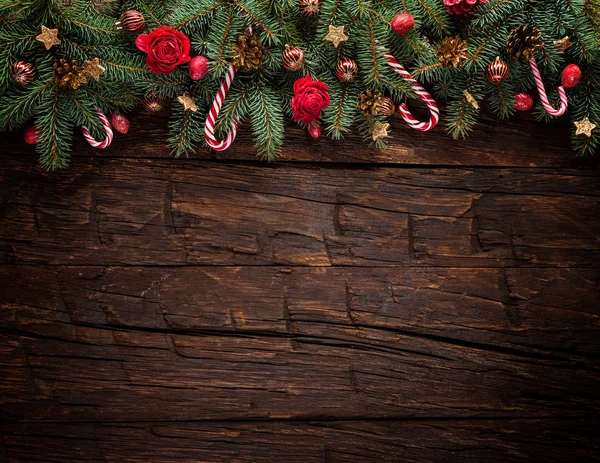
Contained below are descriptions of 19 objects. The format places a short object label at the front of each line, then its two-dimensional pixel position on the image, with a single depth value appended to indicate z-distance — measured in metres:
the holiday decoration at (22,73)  0.99
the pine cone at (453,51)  1.04
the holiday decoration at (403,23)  1.01
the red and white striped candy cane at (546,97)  1.10
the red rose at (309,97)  1.01
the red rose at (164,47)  0.97
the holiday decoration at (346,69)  1.05
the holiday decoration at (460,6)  1.03
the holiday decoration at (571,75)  1.08
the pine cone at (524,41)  1.03
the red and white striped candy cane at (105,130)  1.07
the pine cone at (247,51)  1.01
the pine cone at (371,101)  1.07
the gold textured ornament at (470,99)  1.08
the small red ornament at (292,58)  1.02
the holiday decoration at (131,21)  1.00
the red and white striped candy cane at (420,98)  1.06
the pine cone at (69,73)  0.99
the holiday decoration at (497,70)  1.05
